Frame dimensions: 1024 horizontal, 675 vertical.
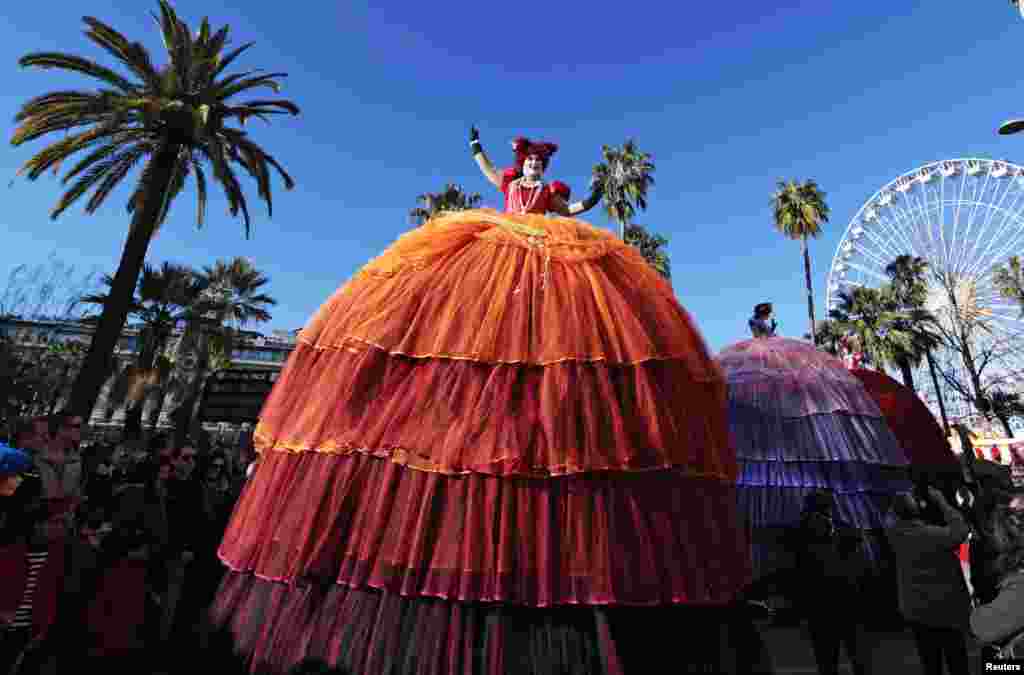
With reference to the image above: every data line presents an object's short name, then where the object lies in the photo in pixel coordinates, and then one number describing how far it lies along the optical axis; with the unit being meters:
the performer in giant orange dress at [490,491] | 2.63
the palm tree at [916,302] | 30.89
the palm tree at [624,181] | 29.83
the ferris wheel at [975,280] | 33.47
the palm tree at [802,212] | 31.81
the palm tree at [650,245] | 30.36
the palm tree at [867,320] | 29.38
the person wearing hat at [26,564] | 3.40
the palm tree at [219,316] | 23.25
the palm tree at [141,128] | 12.56
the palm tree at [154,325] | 21.33
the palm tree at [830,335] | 31.25
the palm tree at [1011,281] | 32.97
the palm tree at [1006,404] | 36.56
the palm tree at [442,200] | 29.12
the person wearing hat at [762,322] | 8.08
